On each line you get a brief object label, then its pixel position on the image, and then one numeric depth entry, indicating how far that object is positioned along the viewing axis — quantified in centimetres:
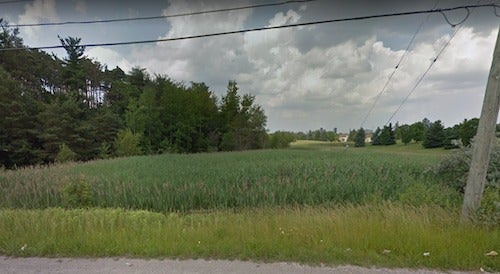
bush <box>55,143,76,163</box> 2834
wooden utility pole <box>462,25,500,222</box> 528
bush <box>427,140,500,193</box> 801
